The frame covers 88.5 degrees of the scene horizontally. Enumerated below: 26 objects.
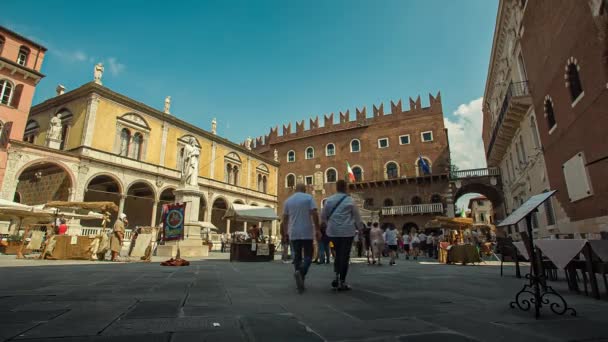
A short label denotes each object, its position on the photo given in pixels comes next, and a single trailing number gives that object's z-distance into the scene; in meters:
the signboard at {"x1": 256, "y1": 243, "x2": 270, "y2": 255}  10.61
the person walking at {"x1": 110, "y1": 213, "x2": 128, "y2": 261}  9.92
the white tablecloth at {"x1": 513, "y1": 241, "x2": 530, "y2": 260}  5.95
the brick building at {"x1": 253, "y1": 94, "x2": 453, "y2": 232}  26.77
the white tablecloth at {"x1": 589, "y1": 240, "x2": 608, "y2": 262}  4.05
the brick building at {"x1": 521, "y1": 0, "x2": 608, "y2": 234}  8.04
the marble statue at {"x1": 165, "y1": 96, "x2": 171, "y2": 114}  23.52
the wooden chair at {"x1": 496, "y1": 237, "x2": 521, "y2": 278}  5.81
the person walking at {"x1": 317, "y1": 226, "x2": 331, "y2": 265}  9.65
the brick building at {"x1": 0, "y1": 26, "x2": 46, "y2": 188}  17.31
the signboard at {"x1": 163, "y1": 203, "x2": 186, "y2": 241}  9.85
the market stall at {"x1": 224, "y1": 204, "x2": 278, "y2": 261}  10.26
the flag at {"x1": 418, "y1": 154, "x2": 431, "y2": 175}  26.69
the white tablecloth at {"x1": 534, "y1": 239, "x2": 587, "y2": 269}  3.88
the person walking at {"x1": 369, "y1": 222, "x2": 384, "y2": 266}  9.70
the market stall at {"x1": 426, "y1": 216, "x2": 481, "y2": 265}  9.56
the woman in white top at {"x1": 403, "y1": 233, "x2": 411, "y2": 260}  14.44
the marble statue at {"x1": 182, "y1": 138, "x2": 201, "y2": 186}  11.64
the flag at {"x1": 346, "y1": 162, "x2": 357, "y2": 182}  28.06
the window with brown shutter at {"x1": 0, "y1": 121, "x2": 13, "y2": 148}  15.78
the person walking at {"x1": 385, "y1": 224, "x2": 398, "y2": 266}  10.46
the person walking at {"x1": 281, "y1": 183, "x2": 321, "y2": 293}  3.87
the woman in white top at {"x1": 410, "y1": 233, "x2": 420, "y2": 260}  14.26
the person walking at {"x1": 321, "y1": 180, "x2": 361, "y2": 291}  3.95
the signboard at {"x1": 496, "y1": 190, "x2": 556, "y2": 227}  2.88
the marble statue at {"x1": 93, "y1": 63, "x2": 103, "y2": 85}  19.30
